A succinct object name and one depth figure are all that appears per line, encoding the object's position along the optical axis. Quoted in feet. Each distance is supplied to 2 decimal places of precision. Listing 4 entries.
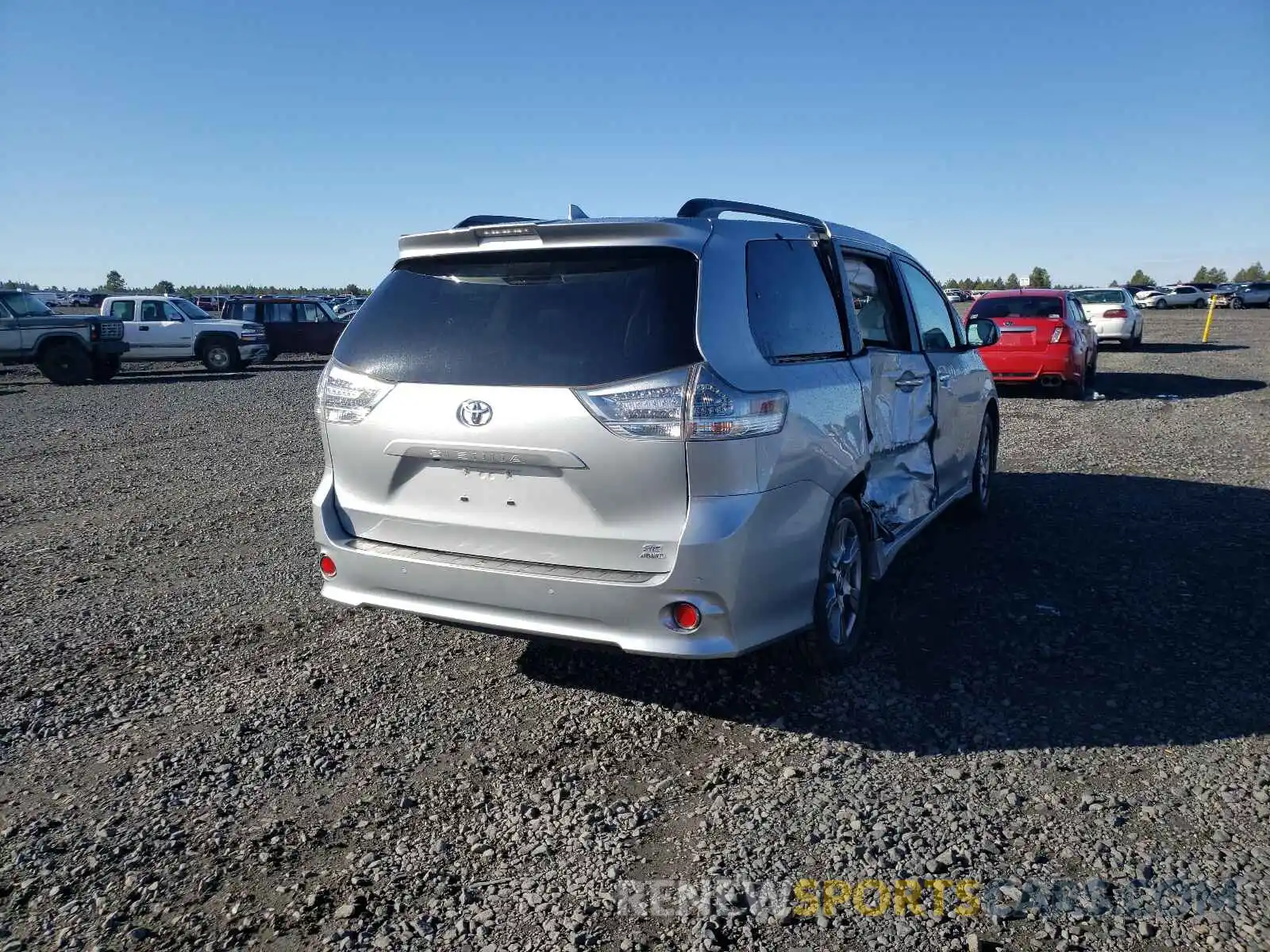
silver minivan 10.94
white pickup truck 79.05
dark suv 90.22
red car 47.91
